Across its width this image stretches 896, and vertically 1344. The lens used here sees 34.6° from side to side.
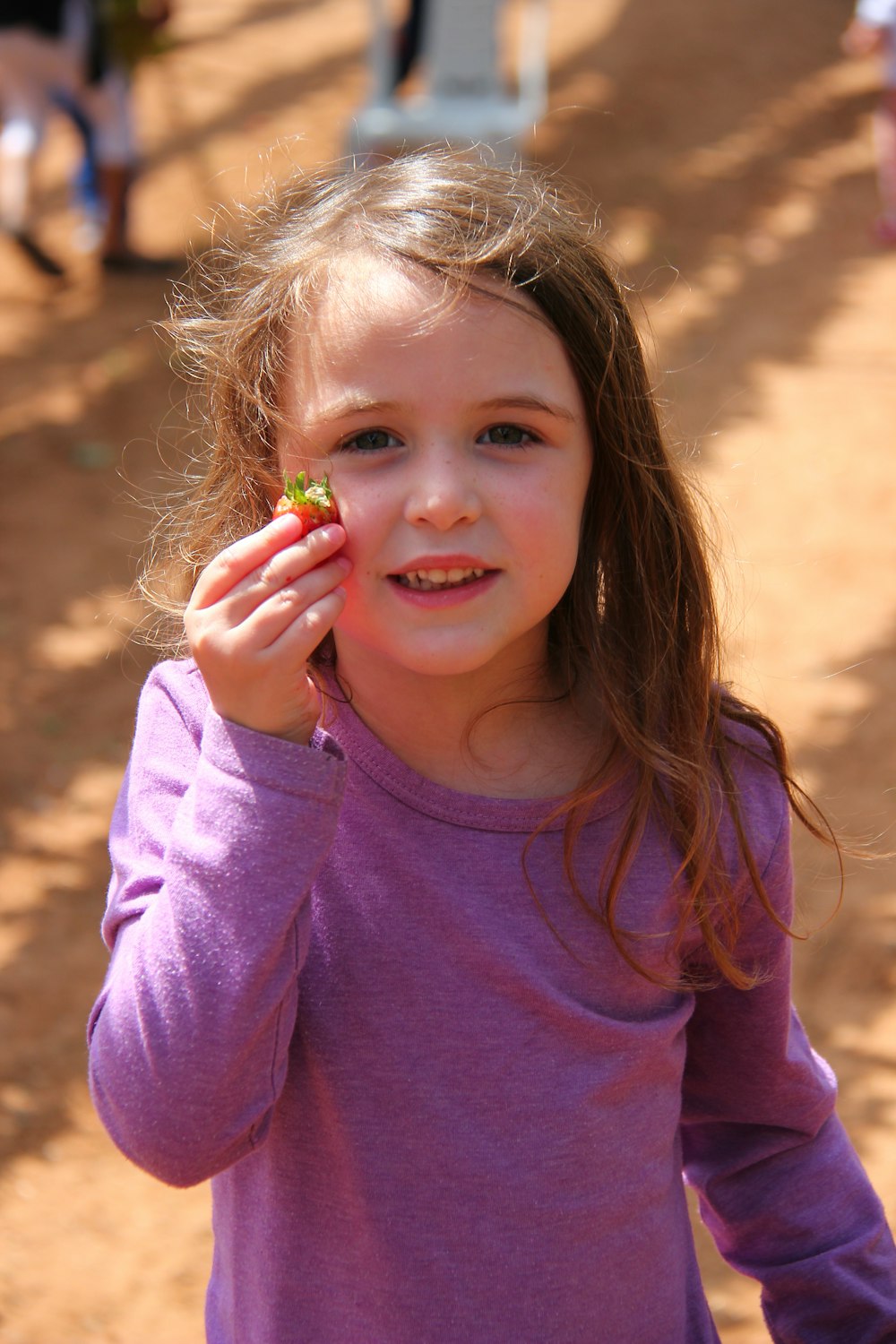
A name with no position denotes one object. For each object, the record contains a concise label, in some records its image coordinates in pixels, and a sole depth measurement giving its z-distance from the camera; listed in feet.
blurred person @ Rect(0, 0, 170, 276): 22.30
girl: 4.50
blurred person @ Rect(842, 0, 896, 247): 23.98
